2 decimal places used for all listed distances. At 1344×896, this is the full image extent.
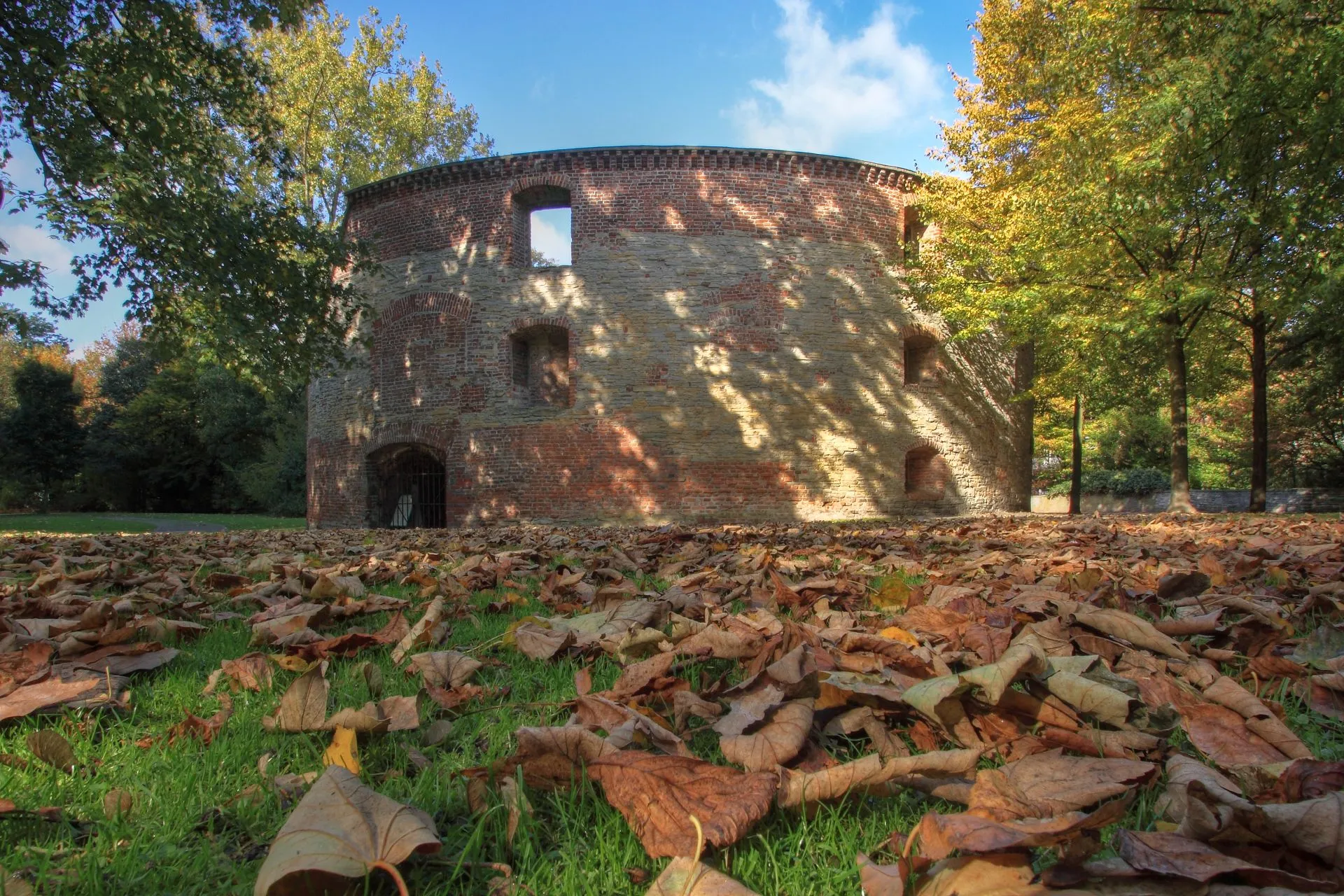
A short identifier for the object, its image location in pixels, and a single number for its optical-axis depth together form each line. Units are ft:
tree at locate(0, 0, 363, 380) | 28.86
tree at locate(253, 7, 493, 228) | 74.69
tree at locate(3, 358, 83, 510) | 92.17
